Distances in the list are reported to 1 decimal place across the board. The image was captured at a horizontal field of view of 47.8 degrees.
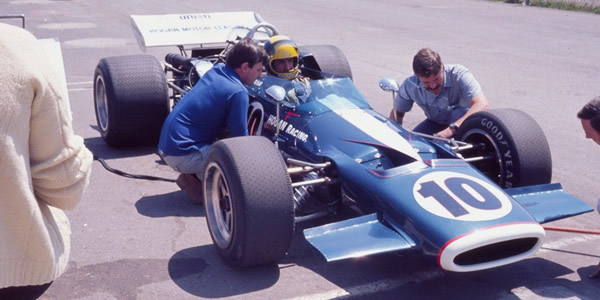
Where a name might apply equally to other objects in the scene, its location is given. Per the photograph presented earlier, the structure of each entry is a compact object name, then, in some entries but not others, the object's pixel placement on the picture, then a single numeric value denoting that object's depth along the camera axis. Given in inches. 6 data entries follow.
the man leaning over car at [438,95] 210.8
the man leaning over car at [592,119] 159.8
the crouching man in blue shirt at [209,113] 198.2
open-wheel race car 145.8
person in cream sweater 77.5
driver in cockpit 217.3
